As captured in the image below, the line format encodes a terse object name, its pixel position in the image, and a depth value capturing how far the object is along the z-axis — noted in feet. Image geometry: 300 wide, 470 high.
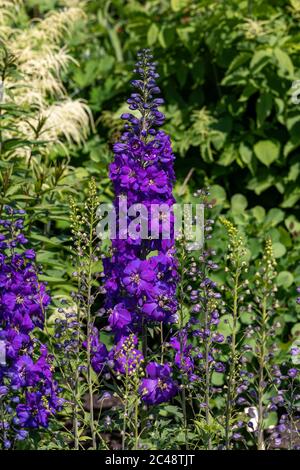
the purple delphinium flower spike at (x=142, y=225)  10.94
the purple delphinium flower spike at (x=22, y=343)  10.93
